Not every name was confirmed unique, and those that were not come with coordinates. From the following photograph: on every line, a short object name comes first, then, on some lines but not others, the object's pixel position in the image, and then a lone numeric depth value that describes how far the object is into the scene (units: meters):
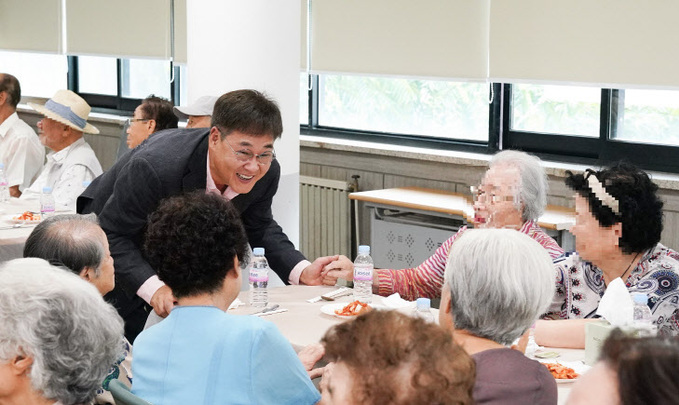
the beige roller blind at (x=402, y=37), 5.85
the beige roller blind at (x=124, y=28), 7.95
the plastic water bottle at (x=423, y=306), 3.07
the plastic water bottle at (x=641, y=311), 2.83
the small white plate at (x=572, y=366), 2.68
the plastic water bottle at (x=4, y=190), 5.85
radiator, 6.62
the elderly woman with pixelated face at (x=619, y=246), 3.05
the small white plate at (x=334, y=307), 3.38
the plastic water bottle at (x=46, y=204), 5.27
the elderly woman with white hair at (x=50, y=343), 2.00
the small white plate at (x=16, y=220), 5.17
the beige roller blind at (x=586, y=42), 4.97
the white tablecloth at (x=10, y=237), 4.77
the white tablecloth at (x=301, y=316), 3.11
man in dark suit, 3.43
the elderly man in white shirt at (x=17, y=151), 6.65
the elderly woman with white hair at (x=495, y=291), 2.18
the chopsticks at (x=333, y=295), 3.61
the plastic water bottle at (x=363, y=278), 3.65
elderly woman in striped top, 3.60
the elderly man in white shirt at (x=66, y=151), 5.68
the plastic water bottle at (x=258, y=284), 3.56
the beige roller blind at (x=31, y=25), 9.22
